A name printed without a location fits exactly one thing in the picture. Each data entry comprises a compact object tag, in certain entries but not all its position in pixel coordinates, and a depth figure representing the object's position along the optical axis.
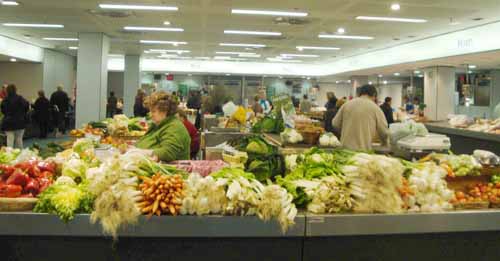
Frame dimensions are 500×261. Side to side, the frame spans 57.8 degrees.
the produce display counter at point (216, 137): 7.13
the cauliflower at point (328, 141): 5.23
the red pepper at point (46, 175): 2.98
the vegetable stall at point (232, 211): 2.49
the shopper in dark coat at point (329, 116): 10.40
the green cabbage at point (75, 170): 3.04
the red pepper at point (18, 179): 2.75
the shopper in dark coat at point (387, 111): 10.88
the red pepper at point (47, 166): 3.09
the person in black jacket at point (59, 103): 16.81
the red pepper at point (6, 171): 2.89
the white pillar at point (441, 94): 15.92
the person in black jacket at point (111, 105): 19.47
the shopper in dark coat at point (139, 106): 13.34
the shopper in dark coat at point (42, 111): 15.41
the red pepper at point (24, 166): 2.94
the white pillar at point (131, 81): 18.95
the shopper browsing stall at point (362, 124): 6.10
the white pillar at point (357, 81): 22.54
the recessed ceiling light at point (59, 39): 15.35
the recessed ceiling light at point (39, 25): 12.47
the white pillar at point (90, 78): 13.20
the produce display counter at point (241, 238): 2.49
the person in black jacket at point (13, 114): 10.69
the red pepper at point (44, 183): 2.78
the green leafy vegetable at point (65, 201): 2.46
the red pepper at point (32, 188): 2.74
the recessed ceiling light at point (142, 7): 9.27
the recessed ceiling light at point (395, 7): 8.47
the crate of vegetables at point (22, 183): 2.56
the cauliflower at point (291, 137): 5.29
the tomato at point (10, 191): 2.67
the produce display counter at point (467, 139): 9.37
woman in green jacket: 4.16
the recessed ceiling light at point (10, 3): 9.28
